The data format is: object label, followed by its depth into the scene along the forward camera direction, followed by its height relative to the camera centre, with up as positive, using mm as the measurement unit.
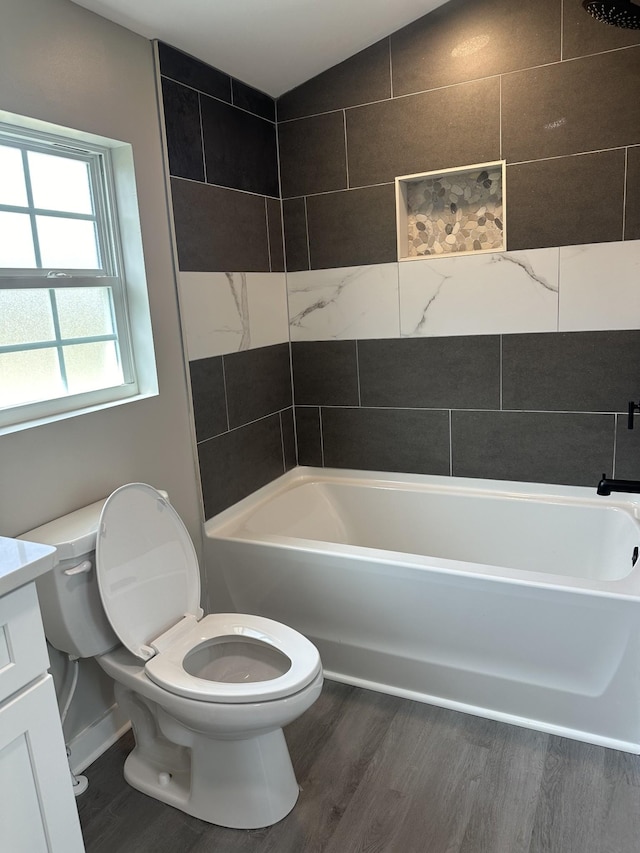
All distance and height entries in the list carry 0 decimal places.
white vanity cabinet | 1229 -798
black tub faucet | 2254 -713
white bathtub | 2020 -1063
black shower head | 1832 +742
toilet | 1712 -990
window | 1908 +83
